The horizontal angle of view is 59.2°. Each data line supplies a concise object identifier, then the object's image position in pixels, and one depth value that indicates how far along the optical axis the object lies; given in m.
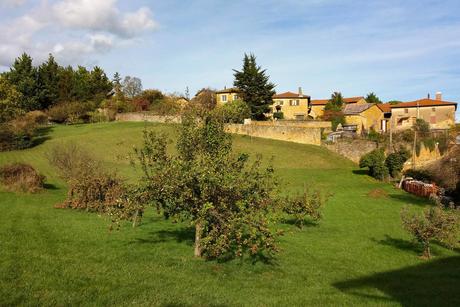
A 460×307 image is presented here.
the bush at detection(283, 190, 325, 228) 24.42
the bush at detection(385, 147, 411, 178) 49.50
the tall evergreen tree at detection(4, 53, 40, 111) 84.19
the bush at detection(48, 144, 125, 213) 26.59
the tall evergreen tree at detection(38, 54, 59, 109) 88.06
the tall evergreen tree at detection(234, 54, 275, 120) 76.06
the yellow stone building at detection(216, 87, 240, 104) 87.06
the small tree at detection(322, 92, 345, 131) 72.56
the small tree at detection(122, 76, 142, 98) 132.23
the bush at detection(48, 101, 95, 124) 84.05
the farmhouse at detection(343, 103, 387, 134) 74.62
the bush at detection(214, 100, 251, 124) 67.71
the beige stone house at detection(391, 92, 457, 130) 72.81
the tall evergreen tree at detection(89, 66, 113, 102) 94.21
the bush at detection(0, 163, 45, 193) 30.31
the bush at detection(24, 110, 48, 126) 76.99
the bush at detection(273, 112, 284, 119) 81.19
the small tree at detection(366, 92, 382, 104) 102.94
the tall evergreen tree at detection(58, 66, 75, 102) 91.25
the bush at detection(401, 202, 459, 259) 19.08
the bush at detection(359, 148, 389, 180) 49.84
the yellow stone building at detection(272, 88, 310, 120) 86.06
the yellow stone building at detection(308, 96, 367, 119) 91.72
